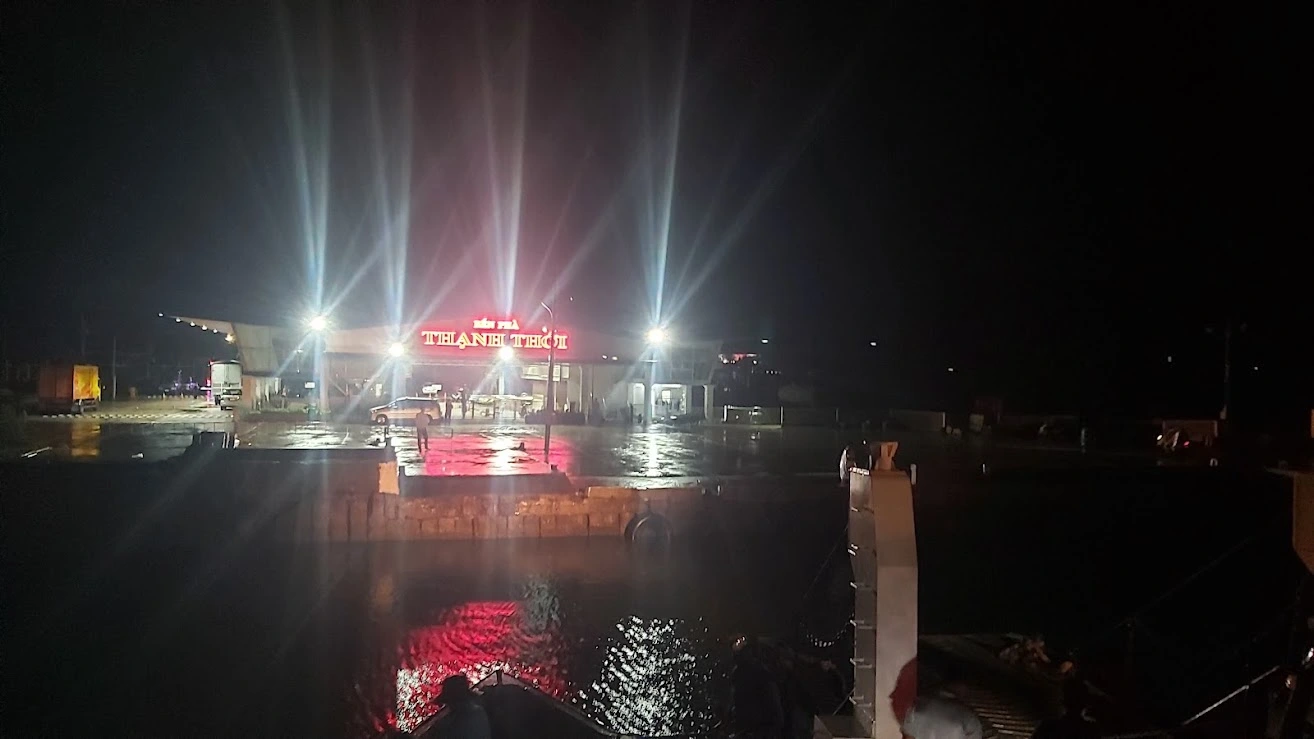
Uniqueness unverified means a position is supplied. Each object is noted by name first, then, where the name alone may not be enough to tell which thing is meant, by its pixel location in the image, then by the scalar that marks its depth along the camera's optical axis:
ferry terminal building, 37.38
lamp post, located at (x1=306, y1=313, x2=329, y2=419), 36.84
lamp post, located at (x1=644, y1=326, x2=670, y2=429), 40.53
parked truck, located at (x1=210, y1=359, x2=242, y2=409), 51.00
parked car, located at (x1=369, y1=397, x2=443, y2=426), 36.06
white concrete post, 4.66
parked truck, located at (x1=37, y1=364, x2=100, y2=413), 43.00
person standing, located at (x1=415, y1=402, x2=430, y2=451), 26.21
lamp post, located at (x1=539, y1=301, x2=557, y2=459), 25.15
